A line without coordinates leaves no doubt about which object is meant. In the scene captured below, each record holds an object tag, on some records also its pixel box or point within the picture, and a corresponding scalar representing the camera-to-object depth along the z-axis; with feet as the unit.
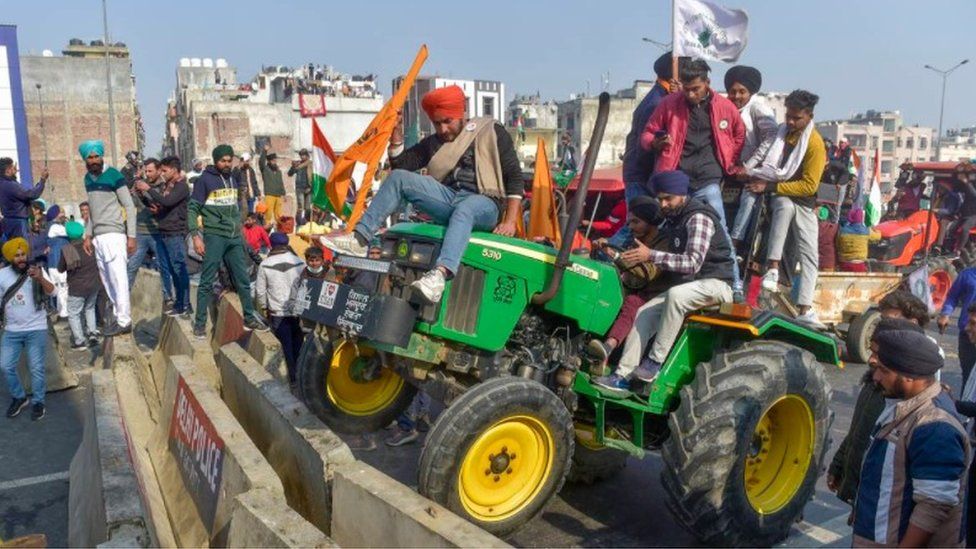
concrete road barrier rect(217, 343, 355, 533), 14.20
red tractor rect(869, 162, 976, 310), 39.88
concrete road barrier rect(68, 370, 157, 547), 13.58
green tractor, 14.49
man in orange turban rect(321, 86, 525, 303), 16.31
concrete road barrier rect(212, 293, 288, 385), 23.89
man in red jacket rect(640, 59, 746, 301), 21.95
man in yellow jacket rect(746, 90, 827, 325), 23.48
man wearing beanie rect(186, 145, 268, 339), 26.86
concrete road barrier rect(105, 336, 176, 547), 15.72
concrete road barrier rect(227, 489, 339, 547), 11.27
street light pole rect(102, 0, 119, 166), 97.39
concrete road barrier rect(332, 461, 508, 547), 10.80
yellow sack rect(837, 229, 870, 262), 34.94
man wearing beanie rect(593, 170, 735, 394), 15.84
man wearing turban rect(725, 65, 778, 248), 23.99
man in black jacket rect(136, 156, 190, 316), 29.30
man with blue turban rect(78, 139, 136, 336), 26.71
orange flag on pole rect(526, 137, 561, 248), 19.15
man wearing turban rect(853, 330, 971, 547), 9.82
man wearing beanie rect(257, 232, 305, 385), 27.73
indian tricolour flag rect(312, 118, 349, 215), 26.61
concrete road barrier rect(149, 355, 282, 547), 14.11
